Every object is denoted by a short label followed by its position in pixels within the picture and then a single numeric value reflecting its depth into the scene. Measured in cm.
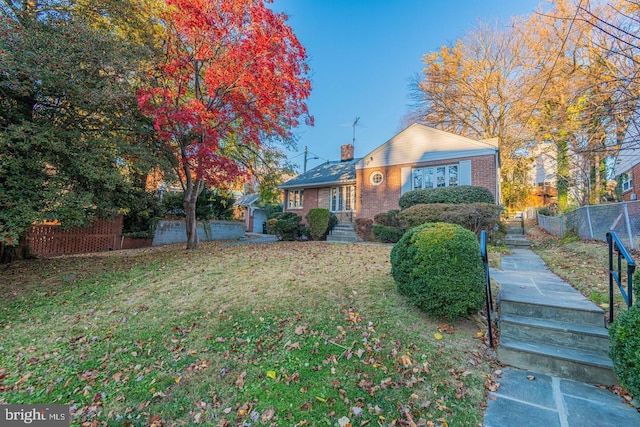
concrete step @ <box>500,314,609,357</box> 309
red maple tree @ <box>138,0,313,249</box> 753
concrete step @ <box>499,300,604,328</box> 341
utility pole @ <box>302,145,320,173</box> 2803
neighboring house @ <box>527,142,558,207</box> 2462
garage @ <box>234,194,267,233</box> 2852
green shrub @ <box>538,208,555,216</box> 1754
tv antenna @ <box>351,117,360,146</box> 2284
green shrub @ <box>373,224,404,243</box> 1110
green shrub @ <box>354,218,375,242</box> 1270
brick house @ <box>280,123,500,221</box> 1262
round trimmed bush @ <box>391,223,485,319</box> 349
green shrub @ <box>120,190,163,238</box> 1155
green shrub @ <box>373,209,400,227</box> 1202
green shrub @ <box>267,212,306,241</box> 1393
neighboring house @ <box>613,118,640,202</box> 1287
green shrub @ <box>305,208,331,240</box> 1385
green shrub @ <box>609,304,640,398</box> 213
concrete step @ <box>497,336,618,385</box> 280
